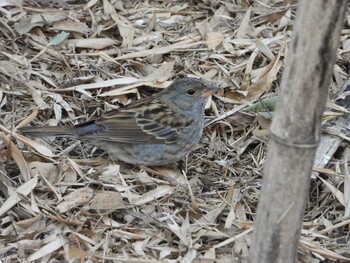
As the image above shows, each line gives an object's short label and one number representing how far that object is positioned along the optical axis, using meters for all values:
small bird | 5.51
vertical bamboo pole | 2.94
